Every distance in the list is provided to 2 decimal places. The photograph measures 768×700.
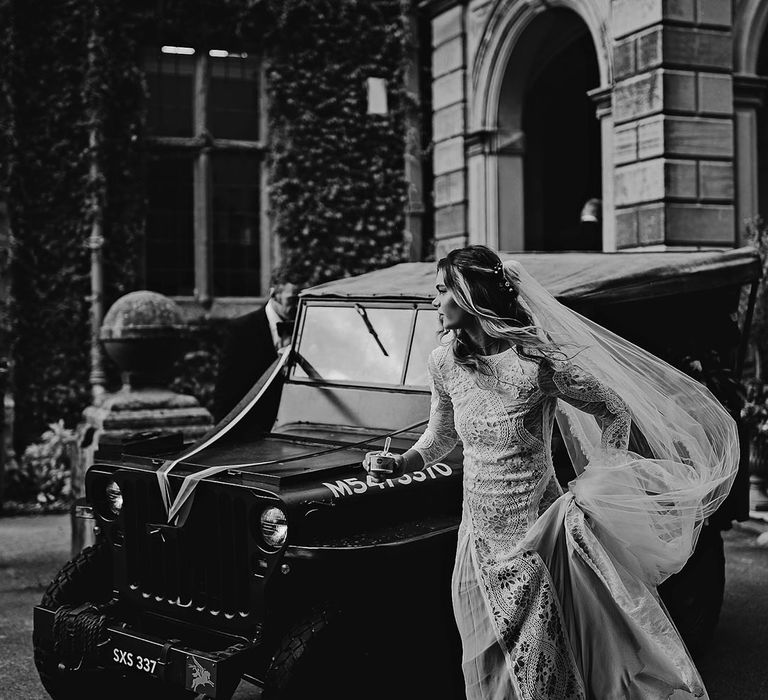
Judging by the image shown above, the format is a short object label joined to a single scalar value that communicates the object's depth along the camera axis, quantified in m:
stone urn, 6.97
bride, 3.50
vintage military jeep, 3.76
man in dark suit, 6.45
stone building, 9.27
